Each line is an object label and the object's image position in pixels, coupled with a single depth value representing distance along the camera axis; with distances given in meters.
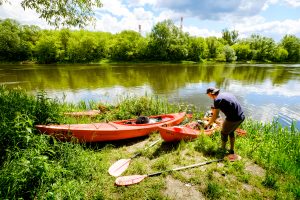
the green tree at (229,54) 64.75
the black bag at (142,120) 7.98
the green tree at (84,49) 52.69
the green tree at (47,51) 51.16
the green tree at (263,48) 70.25
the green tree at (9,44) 49.16
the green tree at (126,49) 57.19
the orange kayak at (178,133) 6.40
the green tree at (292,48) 75.56
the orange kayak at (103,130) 5.97
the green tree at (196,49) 63.25
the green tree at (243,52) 69.69
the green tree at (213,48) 68.25
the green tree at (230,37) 87.62
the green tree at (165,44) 57.28
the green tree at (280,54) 71.12
